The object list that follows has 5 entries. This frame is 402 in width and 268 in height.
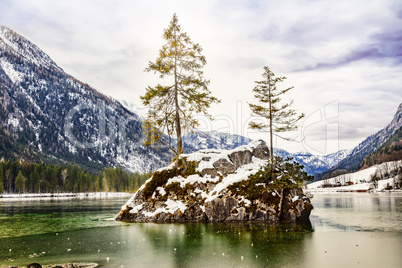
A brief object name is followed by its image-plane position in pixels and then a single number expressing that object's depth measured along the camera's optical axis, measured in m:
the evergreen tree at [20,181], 146.21
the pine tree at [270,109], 30.98
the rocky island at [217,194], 25.36
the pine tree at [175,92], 33.72
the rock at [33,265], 10.45
